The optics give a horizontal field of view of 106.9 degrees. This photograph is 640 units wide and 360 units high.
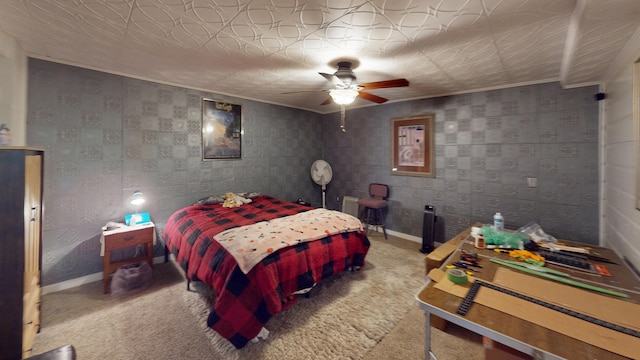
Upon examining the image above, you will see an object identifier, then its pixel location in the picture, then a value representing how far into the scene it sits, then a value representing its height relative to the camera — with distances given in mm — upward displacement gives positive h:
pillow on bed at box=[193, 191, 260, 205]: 3494 -299
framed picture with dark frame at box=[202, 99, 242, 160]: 3723 +809
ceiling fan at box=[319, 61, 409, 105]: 2461 +998
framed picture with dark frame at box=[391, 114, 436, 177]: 3917 +603
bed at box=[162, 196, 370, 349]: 1817 -801
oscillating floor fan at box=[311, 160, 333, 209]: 4934 +166
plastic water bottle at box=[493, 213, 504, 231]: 2364 -408
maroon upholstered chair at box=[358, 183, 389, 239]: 4219 -427
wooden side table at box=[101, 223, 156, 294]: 2557 -705
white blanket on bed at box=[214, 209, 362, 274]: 1982 -536
